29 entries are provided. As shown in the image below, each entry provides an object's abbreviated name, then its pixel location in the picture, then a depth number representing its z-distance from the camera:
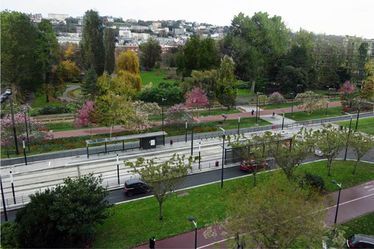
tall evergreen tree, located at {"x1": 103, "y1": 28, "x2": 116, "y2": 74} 74.25
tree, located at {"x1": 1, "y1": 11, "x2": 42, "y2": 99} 55.81
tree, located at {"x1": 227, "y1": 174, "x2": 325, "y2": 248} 18.23
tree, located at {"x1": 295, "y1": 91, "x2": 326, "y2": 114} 59.72
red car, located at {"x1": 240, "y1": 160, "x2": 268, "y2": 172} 34.59
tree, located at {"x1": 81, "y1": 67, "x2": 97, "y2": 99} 59.31
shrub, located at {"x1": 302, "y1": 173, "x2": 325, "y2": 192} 31.39
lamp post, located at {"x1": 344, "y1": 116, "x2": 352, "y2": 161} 39.91
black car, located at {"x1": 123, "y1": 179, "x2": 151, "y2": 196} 31.17
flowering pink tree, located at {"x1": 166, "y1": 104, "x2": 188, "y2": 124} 49.84
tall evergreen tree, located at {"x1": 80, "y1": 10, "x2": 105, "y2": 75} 66.19
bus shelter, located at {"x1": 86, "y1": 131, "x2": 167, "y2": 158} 40.78
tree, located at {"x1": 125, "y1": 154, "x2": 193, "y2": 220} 26.17
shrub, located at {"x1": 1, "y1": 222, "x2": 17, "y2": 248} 23.12
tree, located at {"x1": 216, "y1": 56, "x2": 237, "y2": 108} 61.19
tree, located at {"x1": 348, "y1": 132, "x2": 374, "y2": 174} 34.56
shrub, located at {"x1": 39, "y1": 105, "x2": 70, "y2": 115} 57.19
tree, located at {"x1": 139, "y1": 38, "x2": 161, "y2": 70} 115.44
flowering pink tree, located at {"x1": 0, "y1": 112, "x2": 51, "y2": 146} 40.34
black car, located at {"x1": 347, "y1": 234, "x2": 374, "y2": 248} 23.84
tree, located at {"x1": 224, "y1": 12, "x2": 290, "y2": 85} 74.81
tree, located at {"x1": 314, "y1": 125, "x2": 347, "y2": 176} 33.22
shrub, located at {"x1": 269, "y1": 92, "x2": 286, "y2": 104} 66.94
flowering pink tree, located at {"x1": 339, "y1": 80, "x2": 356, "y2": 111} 64.81
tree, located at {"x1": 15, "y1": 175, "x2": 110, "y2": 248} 22.66
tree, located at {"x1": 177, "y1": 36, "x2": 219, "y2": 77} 72.62
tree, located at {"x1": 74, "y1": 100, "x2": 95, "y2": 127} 46.16
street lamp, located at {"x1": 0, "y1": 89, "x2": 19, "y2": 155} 39.31
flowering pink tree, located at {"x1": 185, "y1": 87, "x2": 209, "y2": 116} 57.28
